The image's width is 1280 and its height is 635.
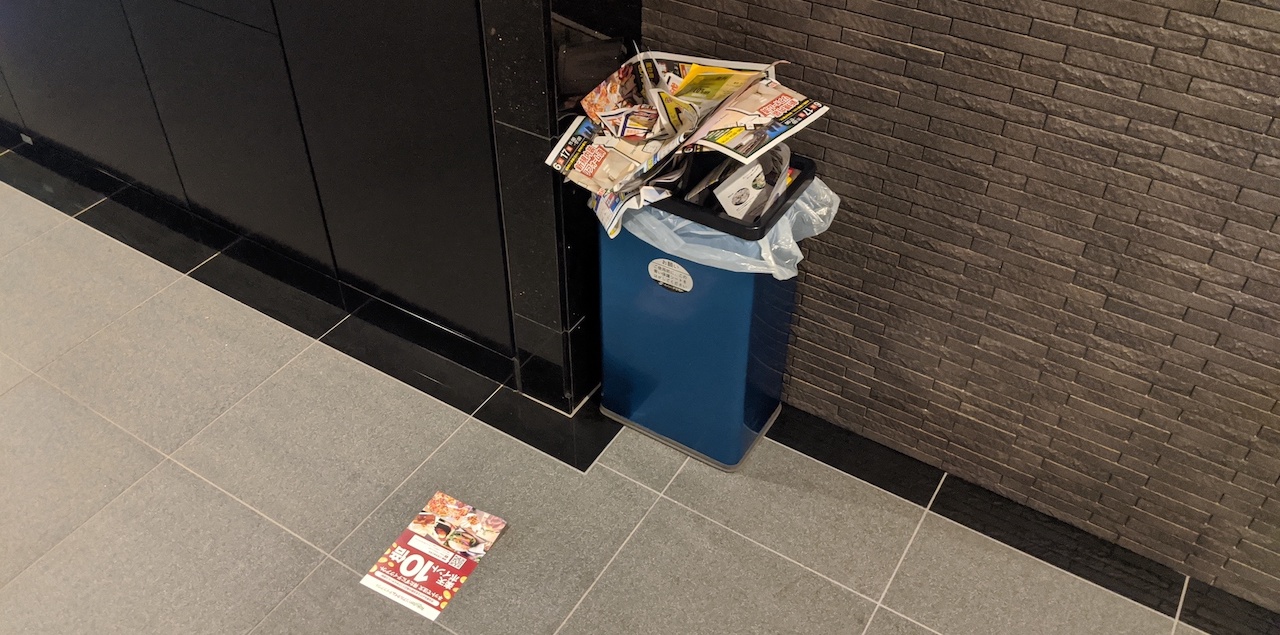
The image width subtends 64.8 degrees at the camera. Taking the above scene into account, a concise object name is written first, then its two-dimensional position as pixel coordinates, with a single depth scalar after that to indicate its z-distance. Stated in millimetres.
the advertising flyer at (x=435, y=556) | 1935
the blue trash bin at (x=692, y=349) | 1918
